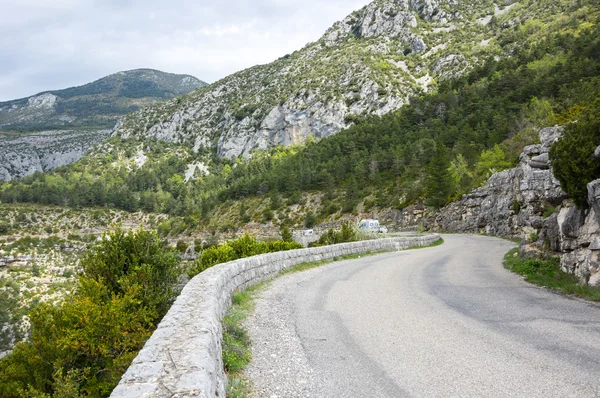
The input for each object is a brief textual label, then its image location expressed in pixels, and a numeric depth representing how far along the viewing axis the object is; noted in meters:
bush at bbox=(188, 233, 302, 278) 14.12
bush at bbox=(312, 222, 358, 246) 29.69
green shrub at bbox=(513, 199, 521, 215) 31.82
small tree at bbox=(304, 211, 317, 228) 63.75
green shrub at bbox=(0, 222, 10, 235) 90.81
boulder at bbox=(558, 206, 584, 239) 10.67
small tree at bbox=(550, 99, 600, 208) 10.47
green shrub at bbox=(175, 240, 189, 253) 46.18
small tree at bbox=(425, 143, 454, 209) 49.66
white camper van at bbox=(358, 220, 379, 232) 39.44
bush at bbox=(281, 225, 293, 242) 32.18
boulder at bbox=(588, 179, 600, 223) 9.05
